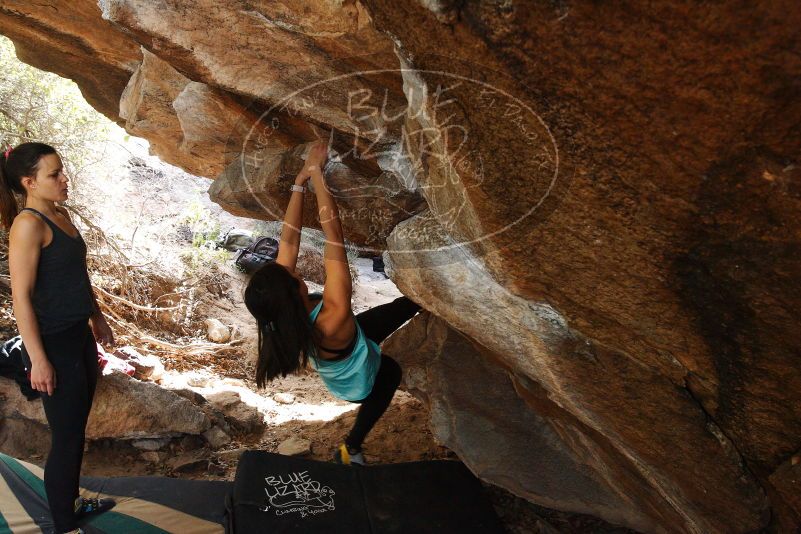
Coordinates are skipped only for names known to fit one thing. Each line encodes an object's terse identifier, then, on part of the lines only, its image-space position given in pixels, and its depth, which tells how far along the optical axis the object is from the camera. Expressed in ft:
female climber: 7.71
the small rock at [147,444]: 12.05
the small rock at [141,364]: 13.67
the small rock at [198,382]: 15.37
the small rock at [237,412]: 13.35
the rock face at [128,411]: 11.45
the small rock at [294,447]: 12.28
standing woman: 7.32
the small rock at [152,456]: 11.94
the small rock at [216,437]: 12.50
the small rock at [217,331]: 18.81
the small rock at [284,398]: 15.33
